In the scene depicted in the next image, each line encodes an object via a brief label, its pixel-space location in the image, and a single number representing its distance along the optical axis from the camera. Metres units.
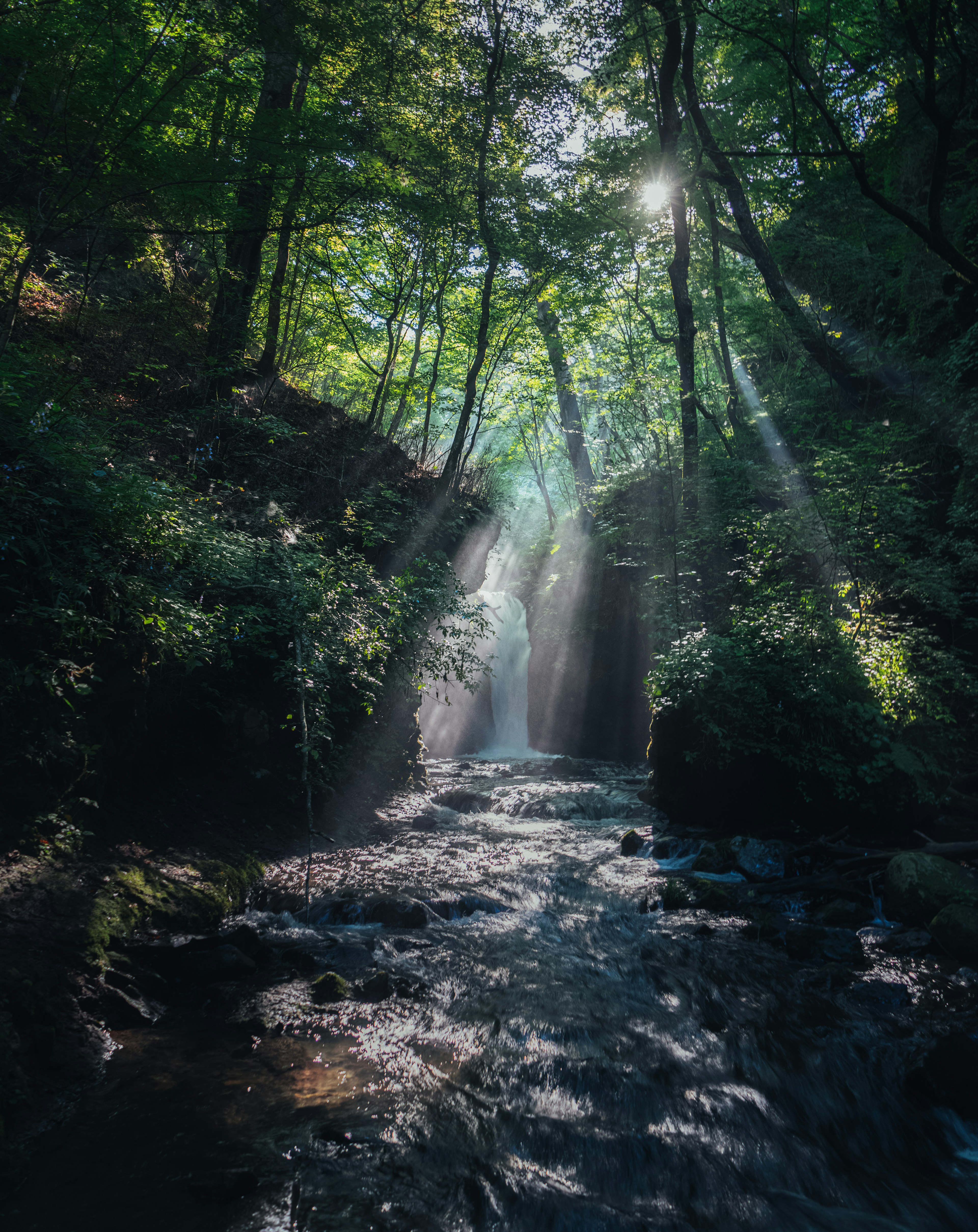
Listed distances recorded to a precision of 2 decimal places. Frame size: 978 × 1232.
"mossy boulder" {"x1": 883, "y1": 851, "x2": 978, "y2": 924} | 5.63
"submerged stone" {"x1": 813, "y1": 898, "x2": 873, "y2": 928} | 5.83
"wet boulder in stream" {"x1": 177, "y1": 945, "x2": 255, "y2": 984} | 4.08
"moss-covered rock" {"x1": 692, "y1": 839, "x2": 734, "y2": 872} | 7.32
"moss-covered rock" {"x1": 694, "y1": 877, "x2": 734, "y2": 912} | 6.33
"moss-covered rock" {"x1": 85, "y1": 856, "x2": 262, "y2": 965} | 3.91
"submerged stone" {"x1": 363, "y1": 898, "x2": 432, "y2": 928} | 5.52
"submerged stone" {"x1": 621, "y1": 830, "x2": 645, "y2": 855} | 8.31
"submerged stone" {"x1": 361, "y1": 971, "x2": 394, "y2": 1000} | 4.23
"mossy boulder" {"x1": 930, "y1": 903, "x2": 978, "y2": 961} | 5.02
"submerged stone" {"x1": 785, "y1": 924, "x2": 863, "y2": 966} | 5.29
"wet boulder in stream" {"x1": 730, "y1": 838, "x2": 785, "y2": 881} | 7.04
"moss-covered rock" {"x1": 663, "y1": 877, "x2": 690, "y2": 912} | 6.47
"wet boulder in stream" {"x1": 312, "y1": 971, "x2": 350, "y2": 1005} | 4.09
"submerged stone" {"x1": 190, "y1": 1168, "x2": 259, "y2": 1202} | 2.40
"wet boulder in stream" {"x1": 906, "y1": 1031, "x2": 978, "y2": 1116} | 3.54
